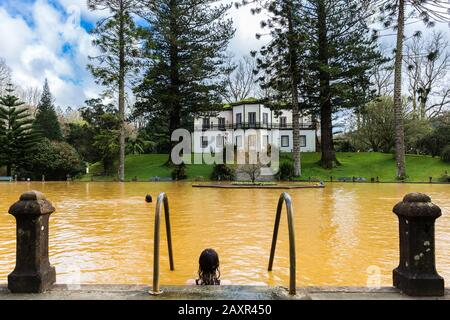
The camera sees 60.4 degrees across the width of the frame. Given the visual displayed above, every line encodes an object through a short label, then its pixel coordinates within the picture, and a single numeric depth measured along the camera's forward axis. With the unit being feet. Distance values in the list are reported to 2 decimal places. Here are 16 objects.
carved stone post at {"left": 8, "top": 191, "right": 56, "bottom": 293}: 10.23
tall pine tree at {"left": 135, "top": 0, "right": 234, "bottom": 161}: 108.88
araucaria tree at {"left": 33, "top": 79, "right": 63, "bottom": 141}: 152.09
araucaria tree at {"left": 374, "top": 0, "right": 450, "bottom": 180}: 85.46
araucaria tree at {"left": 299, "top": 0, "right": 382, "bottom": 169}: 102.63
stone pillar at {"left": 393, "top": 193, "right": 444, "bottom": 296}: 10.04
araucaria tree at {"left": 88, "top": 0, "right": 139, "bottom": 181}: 98.84
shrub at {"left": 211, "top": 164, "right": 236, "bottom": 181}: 103.74
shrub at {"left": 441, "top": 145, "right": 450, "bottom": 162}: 102.78
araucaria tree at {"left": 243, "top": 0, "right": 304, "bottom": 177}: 98.07
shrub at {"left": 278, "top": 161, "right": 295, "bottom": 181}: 101.81
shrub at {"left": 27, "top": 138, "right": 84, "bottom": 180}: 107.96
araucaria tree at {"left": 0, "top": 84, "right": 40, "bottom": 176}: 114.11
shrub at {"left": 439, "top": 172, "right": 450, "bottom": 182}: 87.44
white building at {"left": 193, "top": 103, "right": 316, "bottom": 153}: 153.99
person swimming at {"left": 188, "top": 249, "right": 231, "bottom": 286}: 12.24
